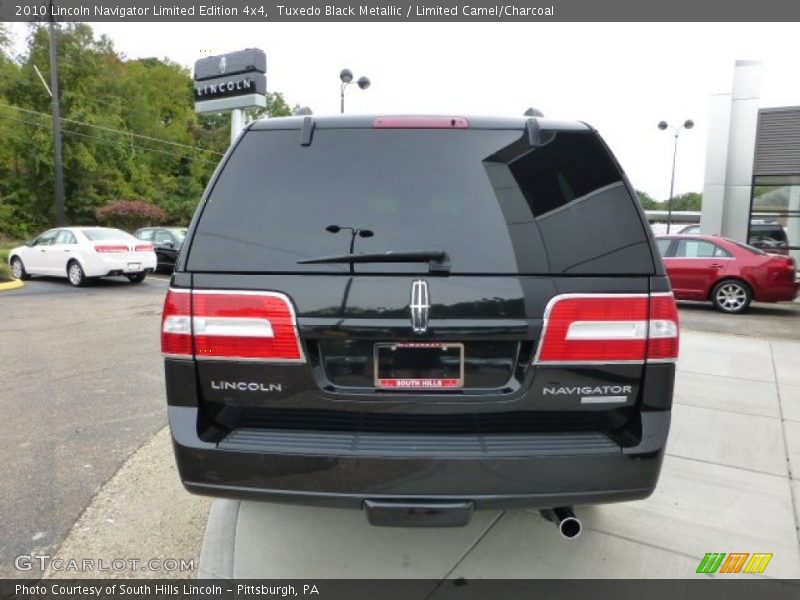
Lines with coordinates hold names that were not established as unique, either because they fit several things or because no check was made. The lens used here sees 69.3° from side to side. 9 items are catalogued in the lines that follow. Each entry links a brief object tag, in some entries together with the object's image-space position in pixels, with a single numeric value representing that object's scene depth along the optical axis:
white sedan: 13.55
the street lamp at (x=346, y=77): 14.35
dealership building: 17.47
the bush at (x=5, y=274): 14.30
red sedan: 10.46
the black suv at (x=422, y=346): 2.04
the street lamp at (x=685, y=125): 31.49
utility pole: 19.59
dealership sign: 11.98
